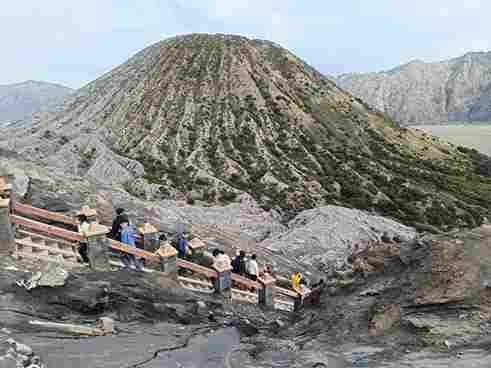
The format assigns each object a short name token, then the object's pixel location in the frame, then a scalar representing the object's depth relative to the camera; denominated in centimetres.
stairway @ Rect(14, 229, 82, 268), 1059
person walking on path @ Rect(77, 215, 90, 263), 1090
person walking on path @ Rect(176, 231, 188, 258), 1383
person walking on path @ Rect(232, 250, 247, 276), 1399
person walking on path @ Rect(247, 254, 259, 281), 1391
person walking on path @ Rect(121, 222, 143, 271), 1186
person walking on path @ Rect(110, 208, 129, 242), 1225
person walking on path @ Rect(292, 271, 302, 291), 1534
